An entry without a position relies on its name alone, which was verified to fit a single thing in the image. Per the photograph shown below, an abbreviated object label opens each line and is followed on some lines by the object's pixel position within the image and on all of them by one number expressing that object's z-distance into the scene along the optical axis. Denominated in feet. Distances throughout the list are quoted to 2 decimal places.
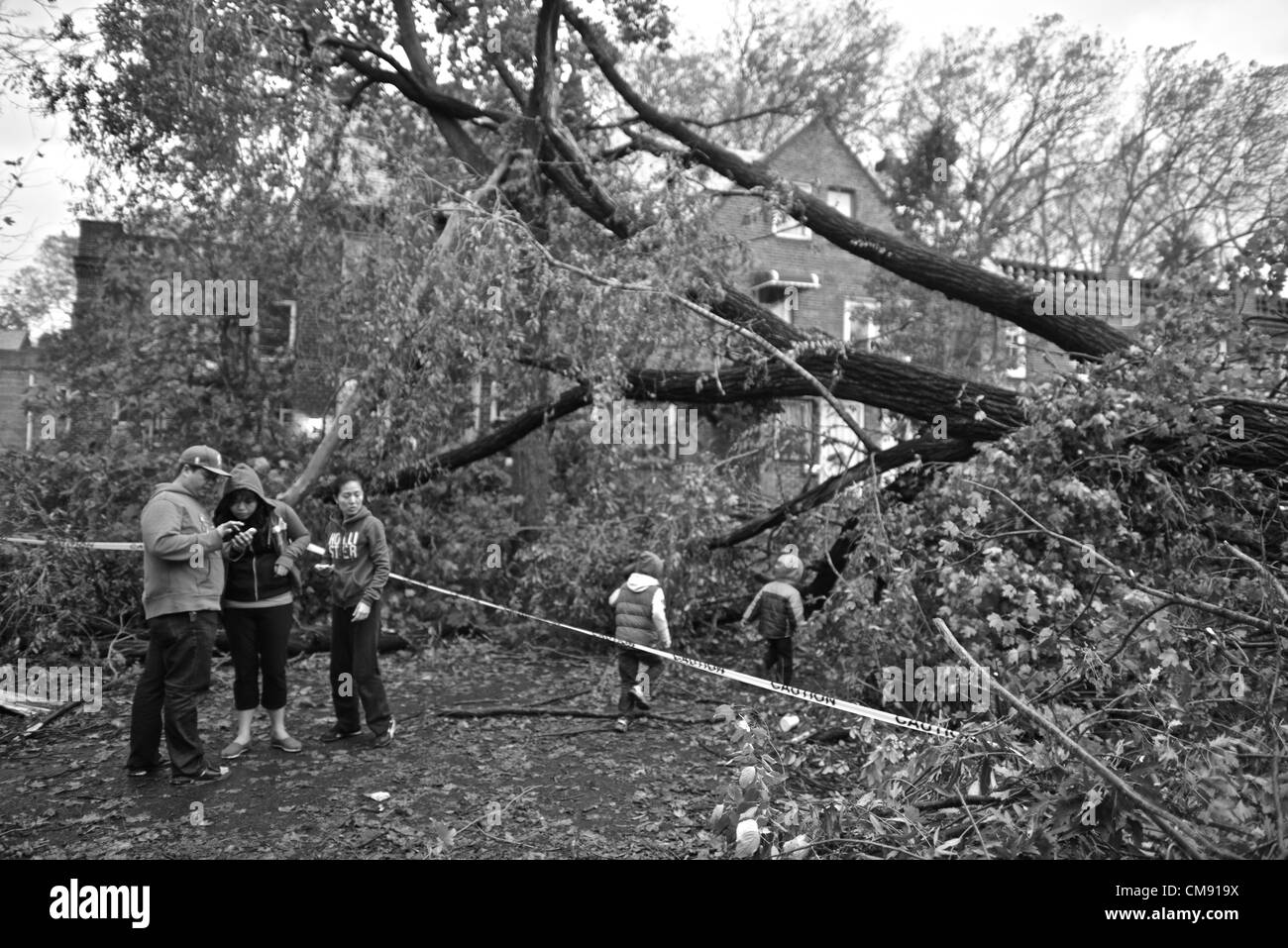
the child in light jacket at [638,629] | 21.88
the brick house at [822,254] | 67.72
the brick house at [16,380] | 33.40
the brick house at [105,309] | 29.96
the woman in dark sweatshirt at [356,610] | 18.75
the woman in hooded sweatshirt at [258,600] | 17.58
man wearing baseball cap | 15.85
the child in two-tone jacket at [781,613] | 23.36
